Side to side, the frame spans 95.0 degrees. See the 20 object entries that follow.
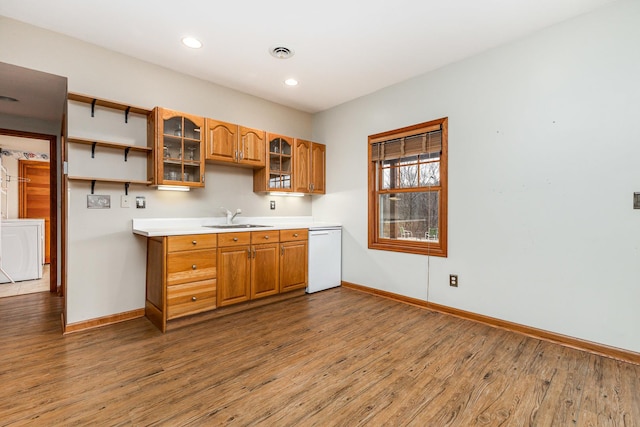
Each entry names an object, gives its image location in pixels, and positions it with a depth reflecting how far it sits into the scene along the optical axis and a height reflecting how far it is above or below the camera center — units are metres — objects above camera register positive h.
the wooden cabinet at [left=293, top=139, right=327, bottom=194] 4.14 +0.68
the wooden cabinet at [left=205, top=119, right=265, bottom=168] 3.26 +0.81
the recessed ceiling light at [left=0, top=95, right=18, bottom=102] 3.27 +1.29
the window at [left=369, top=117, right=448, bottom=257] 3.27 +0.29
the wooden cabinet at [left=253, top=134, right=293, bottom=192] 3.81 +0.60
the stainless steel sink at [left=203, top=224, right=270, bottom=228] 3.56 -0.16
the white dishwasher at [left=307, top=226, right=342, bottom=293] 3.92 -0.63
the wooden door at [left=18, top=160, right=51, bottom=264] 5.69 +0.42
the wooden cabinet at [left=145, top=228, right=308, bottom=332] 2.71 -0.60
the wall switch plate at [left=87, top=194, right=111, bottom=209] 2.81 +0.11
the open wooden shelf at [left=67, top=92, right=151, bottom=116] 2.63 +1.04
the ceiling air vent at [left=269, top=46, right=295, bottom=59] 2.84 +1.59
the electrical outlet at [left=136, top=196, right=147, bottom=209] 3.07 +0.11
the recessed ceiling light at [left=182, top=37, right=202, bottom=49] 2.68 +1.59
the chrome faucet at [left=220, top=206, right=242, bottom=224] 3.67 -0.02
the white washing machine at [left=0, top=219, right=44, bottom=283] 4.40 -0.56
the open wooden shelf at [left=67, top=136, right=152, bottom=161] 2.64 +0.65
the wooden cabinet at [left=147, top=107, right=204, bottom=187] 2.92 +0.68
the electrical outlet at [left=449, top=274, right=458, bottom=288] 3.11 -0.71
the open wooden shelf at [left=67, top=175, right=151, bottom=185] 2.63 +0.31
